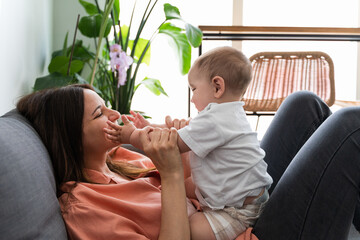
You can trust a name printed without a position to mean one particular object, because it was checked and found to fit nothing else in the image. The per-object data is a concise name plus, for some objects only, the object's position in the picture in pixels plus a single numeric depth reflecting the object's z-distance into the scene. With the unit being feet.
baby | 3.61
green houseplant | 8.94
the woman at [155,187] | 3.33
